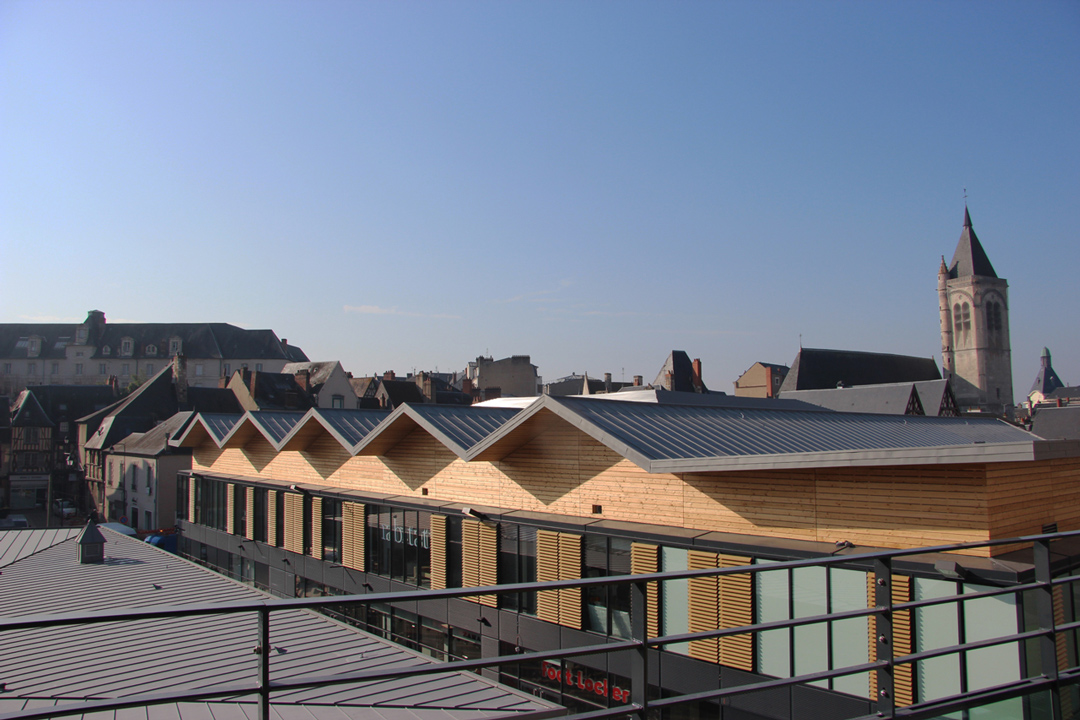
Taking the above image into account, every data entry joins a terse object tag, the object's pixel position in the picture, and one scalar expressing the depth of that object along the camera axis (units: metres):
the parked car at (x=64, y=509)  45.62
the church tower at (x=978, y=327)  90.12
